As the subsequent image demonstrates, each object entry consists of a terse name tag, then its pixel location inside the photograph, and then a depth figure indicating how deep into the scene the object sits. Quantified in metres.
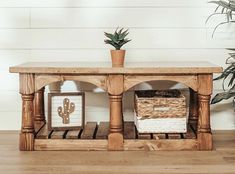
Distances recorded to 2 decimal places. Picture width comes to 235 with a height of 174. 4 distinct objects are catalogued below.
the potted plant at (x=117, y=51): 2.09
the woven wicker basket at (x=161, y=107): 2.08
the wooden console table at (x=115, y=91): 2.00
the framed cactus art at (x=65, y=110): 2.14
